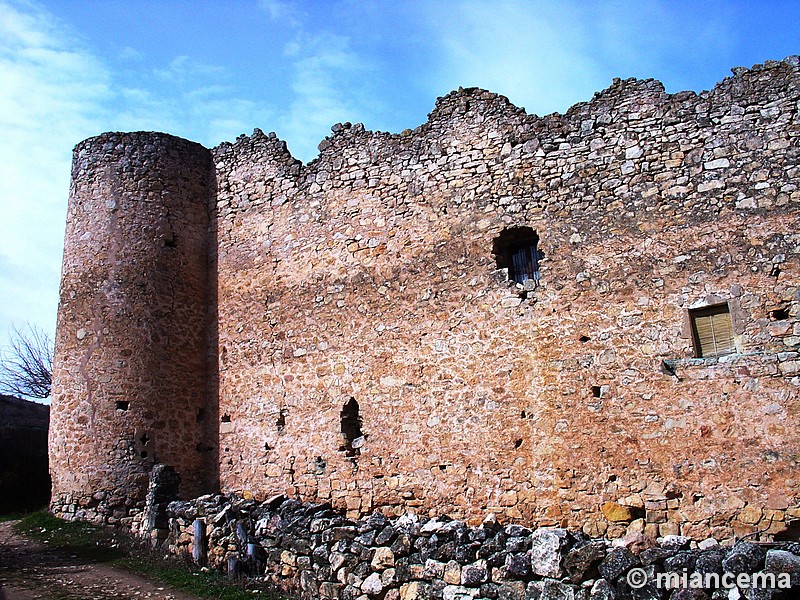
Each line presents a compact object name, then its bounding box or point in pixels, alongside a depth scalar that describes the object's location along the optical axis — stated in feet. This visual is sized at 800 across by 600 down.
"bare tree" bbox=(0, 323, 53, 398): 77.61
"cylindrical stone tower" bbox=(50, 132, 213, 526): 36.45
